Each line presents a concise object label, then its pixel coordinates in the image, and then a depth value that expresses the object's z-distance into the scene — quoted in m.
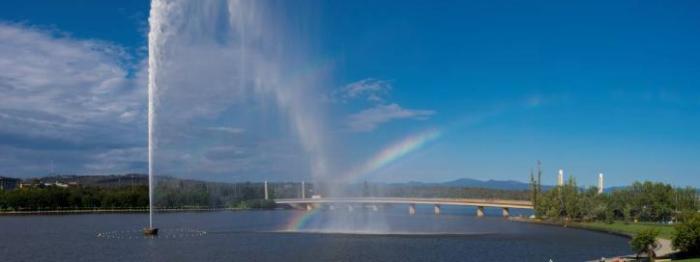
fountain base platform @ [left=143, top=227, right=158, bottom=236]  72.39
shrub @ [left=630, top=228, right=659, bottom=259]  46.22
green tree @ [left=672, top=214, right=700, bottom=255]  47.19
